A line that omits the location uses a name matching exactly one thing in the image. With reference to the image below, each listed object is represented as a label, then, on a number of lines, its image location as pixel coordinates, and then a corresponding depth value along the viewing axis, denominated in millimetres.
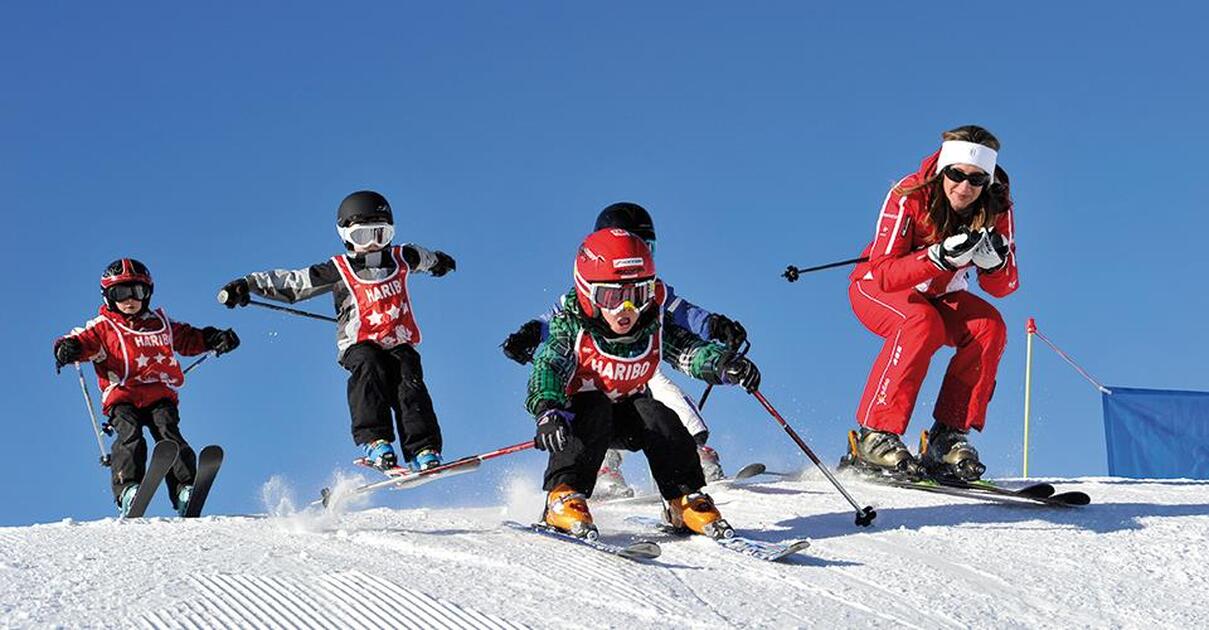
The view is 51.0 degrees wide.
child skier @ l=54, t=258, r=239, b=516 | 7656
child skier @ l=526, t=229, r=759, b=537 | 5027
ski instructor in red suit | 6309
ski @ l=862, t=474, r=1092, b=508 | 6176
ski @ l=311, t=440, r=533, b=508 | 5402
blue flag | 9984
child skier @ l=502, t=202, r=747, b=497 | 7238
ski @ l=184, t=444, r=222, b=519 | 6848
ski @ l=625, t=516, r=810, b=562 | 4574
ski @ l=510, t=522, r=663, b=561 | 4445
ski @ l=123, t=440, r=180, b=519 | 6852
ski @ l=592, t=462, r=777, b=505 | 6691
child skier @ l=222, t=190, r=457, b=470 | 6836
